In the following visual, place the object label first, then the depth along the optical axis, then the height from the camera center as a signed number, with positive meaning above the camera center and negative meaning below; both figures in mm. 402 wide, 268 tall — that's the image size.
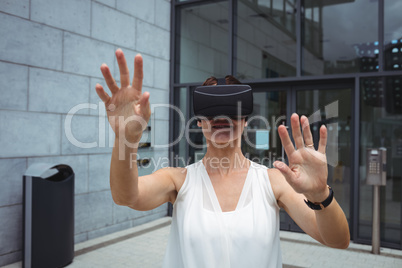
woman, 1257 -254
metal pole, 4660 -1199
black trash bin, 3750 -969
